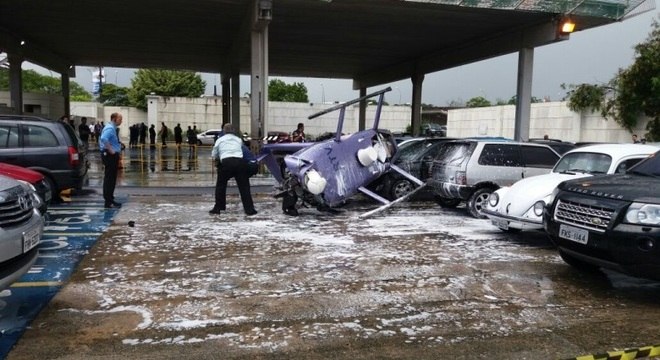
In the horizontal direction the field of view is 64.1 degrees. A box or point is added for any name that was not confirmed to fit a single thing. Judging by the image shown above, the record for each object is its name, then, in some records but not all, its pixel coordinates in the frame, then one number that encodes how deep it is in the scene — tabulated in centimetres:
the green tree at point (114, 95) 8271
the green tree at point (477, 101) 9858
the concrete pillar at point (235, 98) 2895
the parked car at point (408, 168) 1159
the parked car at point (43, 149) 966
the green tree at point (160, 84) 6456
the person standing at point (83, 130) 2603
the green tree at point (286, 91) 8475
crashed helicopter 979
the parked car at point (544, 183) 757
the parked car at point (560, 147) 1159
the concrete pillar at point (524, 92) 2072
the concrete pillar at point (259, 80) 1731
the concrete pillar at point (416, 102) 3108
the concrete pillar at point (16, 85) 2689
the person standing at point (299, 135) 1717
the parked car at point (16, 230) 401
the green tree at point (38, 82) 8562
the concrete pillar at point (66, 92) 3431
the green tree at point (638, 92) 2491
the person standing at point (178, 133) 3021
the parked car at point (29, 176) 707
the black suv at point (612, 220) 491
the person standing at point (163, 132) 3016
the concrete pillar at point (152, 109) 4775
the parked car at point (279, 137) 2280
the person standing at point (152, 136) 3425
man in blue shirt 983
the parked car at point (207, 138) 4231
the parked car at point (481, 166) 1020
